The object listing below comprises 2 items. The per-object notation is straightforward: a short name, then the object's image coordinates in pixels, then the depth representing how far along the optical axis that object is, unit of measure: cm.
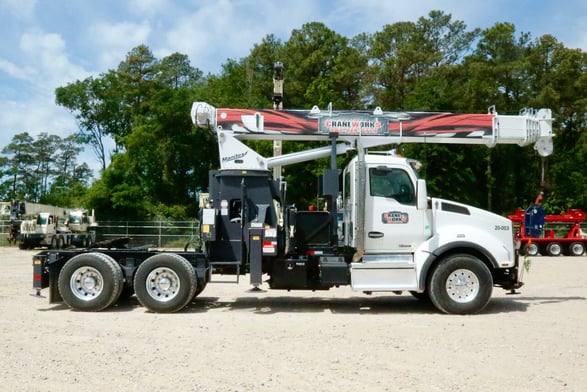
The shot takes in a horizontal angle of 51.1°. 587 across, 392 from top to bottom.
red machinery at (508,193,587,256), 3366
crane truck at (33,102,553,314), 1129
